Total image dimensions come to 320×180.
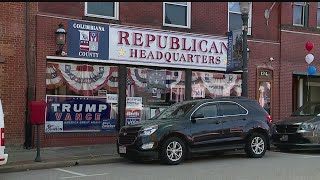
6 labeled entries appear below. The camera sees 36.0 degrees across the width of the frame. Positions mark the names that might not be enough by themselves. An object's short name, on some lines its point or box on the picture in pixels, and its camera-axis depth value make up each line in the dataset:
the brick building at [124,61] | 15.45
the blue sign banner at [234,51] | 16.92
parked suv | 12.55
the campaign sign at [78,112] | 16.12
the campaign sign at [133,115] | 17.61
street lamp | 15.96
